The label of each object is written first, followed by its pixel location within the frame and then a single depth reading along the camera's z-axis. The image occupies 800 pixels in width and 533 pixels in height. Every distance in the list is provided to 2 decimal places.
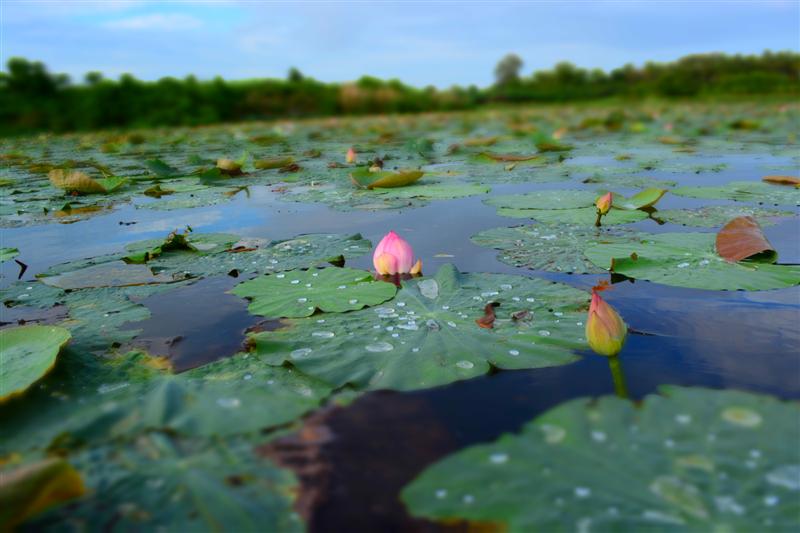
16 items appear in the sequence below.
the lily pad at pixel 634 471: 0.44
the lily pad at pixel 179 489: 0.47
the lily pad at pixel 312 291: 1.00
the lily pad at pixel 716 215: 1.61
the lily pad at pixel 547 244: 1.22
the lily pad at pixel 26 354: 0.69
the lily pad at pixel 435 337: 0.74
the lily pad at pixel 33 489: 0.44
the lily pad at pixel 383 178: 2.36
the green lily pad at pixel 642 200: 1.74
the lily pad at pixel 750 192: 1.92
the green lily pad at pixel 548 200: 1.89
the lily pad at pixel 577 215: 1.66
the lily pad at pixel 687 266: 1.03
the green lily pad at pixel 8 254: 1.46
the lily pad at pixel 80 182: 2.48
